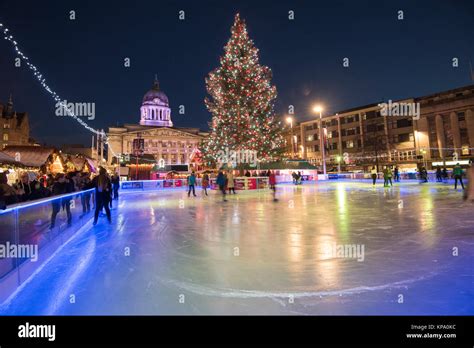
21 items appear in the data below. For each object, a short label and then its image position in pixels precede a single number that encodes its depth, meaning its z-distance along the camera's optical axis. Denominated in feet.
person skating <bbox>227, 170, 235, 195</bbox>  60.49
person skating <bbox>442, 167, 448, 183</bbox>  93.25
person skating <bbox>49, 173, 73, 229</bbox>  19.35
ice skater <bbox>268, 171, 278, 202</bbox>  51.60
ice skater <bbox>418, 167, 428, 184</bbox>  86.50
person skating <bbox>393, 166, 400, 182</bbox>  99.06
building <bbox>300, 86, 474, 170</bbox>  154.61
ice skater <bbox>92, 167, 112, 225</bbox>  26.54
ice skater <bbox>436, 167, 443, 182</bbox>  86.64
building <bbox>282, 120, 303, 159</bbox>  238.00
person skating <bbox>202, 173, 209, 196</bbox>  63.42
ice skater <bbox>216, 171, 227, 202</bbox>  54.97
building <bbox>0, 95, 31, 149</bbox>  191.01
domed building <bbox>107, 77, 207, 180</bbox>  261.65
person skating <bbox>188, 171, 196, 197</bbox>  60.13
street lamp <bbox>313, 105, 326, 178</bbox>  94.07
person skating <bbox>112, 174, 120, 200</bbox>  51.88
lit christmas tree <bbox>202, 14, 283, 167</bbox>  75.82
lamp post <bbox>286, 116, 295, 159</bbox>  236.12
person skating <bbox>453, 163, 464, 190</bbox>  53.42
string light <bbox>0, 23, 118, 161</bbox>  31.80
